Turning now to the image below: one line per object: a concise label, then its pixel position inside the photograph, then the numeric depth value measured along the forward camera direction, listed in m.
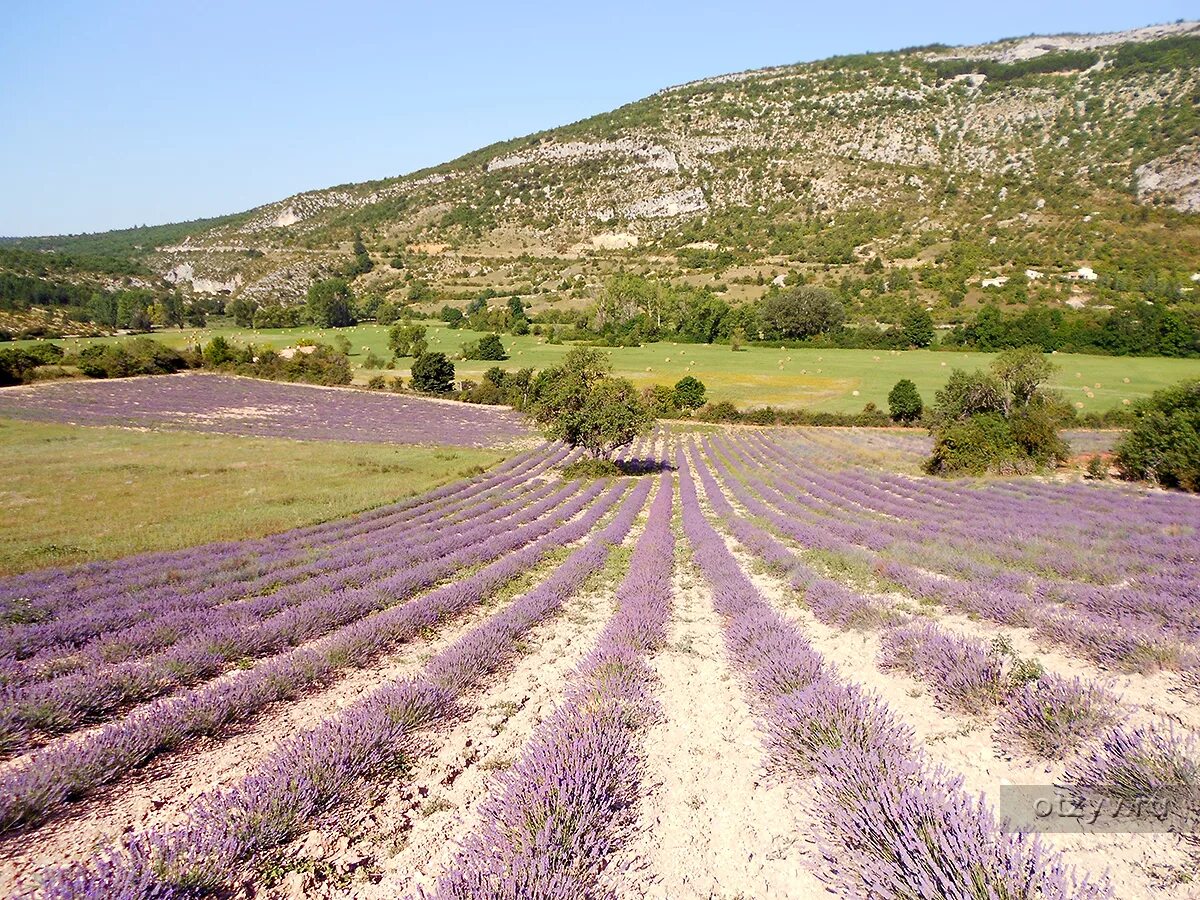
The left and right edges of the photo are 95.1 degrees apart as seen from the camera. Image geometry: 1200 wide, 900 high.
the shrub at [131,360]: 73.50
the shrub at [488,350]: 98.07
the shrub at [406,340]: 99.19
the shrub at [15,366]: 63.91
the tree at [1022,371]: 41.94
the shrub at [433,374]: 75.56
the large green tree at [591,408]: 35.88
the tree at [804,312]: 105.56
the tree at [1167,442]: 26.56
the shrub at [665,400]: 68.27
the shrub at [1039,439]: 32.94
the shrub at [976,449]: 32.72
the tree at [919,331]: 95.62
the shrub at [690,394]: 69.88
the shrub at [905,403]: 57.94
